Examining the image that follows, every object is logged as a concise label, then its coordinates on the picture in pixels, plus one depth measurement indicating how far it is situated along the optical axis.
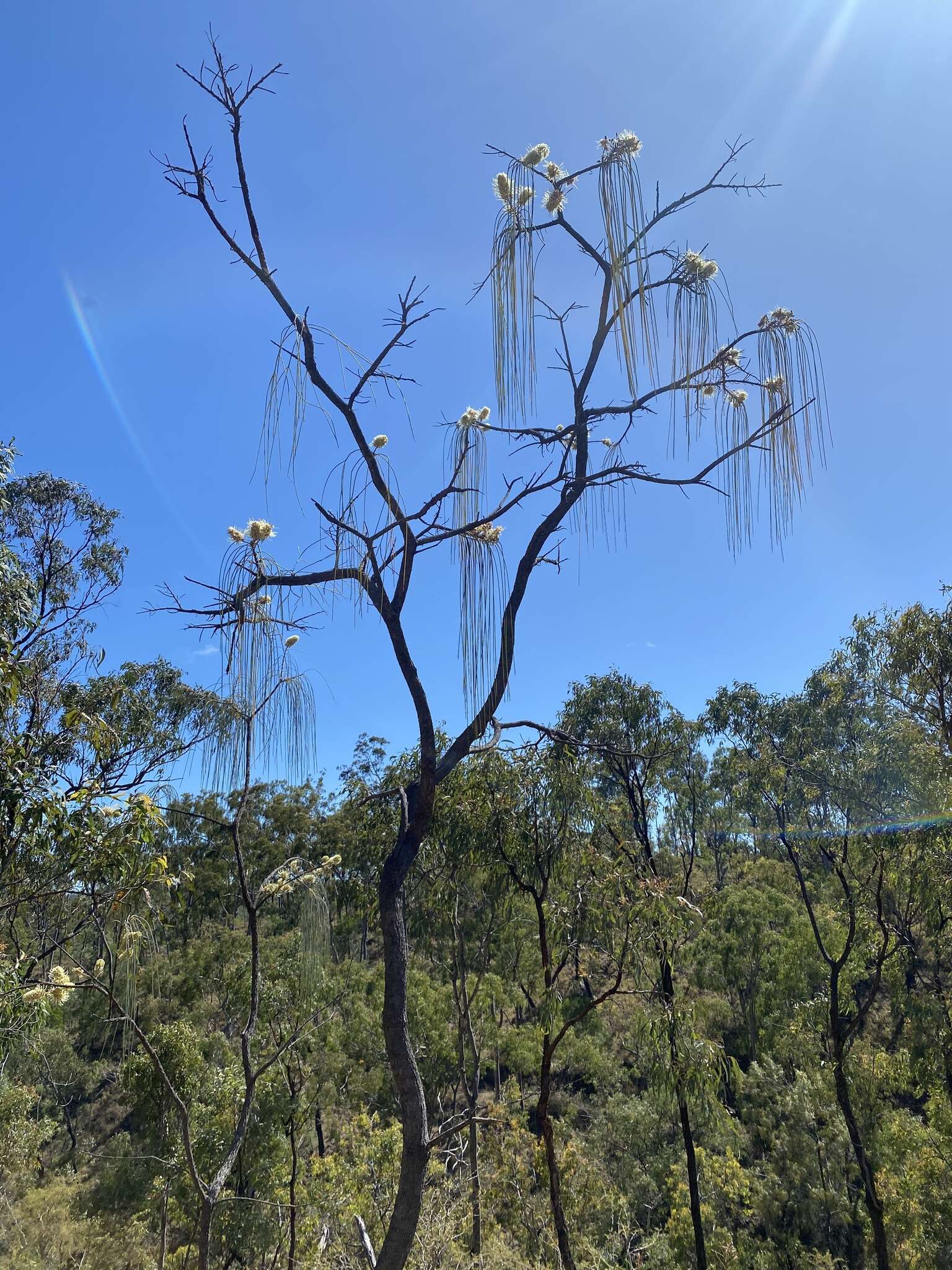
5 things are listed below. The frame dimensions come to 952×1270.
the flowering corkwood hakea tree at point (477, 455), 1.78
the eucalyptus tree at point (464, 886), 5.17
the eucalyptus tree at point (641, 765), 7.53
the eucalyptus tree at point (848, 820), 8.15
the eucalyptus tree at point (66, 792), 2.46
